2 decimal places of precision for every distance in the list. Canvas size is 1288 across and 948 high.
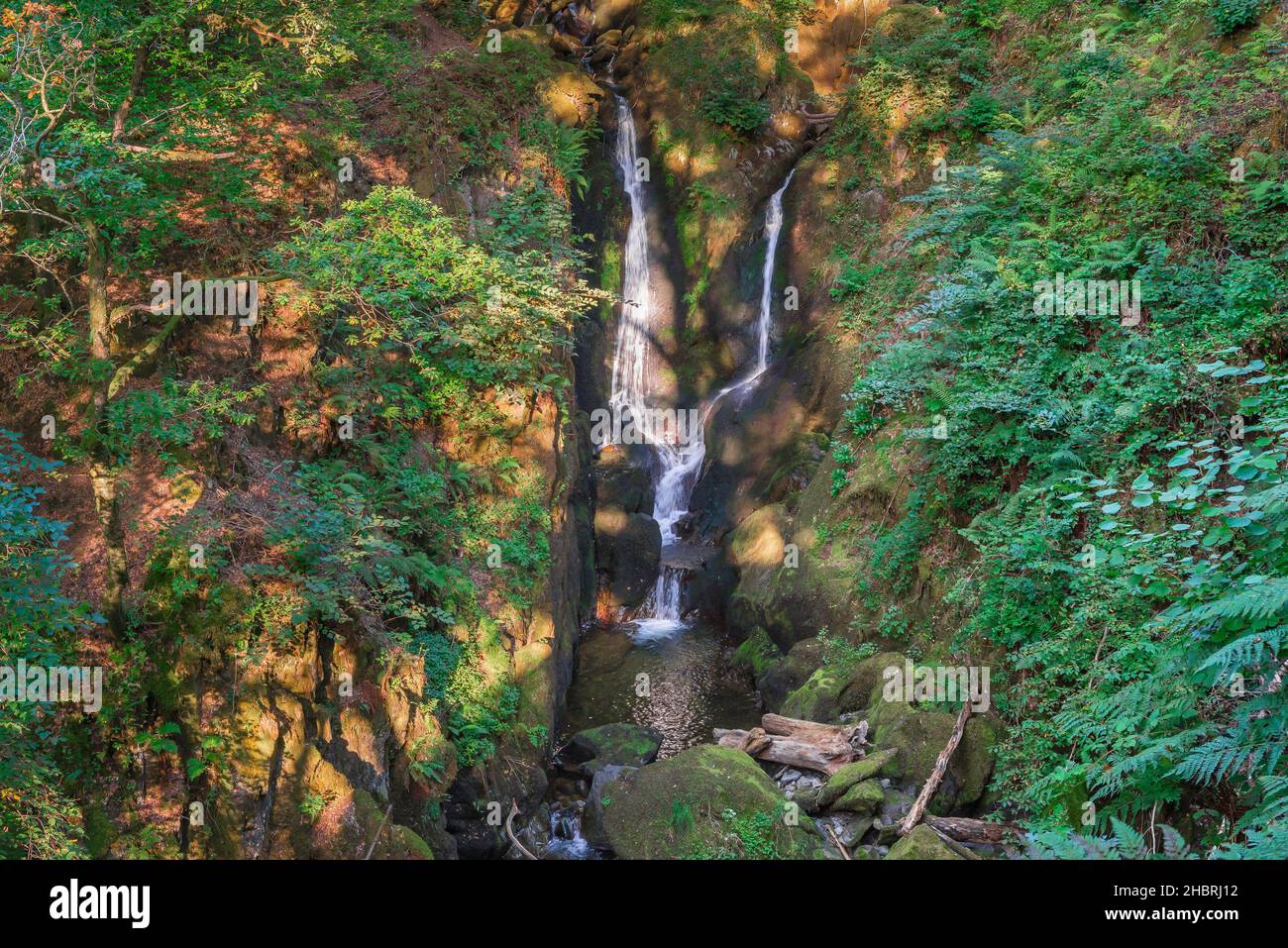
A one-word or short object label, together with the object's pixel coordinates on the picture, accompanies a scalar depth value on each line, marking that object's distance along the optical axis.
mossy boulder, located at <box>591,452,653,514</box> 17.91
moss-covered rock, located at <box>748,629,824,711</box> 12.67
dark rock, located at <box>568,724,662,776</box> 11.51
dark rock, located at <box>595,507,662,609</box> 17.02
